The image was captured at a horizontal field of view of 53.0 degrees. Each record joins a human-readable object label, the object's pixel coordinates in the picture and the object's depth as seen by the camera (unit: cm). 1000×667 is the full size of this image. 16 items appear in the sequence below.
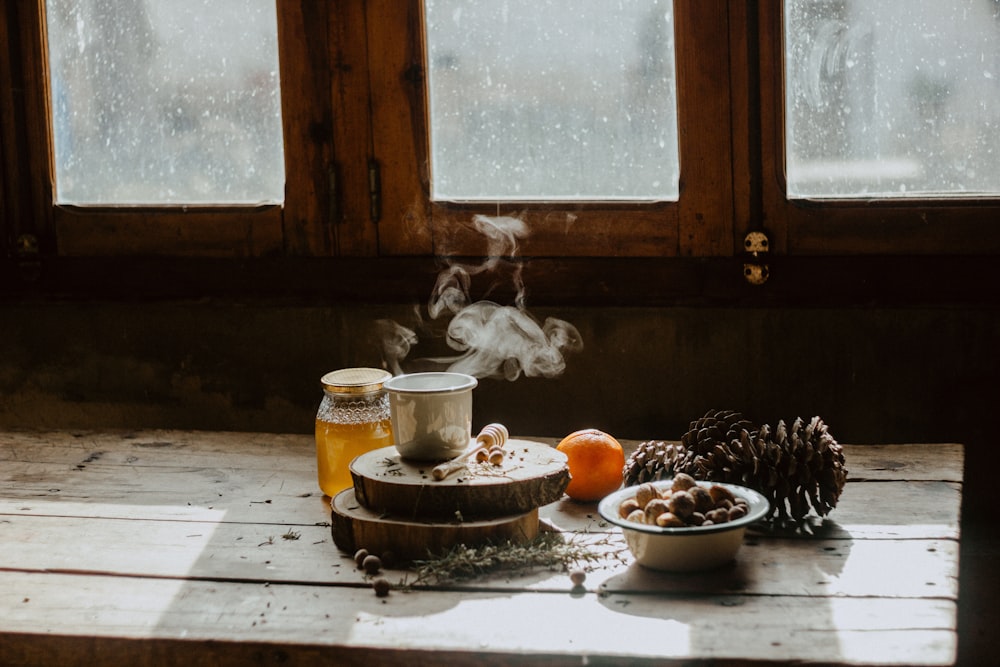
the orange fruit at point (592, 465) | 193
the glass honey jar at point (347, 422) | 195
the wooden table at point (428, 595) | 134
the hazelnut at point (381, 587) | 151
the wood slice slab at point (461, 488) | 166
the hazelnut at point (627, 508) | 163
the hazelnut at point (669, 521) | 155
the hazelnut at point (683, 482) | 165
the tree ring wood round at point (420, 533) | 163
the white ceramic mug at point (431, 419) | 176
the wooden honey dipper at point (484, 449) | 170
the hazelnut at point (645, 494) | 165
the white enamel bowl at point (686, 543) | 152
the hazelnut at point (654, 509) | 158
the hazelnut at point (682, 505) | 156
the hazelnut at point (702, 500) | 159
